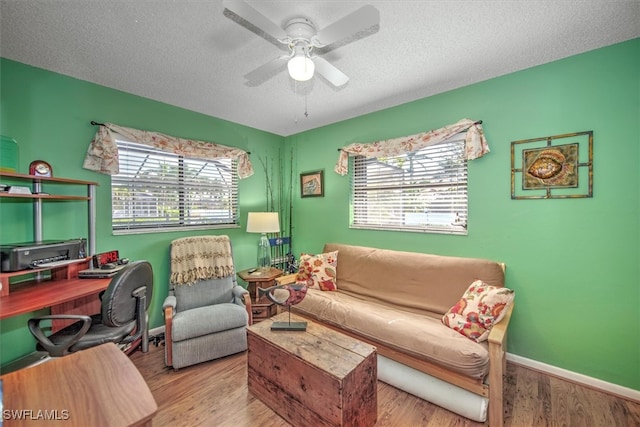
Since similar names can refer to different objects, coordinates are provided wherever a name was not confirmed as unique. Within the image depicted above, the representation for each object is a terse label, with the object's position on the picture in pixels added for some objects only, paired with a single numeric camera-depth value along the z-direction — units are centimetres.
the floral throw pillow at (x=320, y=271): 284
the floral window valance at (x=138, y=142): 231
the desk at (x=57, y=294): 154
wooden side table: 290
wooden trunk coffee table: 140
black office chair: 153
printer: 167
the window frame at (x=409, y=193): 249
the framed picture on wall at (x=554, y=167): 191
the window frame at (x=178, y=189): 254
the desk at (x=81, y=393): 73
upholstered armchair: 214
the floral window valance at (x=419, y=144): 229
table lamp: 313
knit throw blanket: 262
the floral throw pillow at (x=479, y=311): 173
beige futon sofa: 158
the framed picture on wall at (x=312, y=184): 355
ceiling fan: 125
